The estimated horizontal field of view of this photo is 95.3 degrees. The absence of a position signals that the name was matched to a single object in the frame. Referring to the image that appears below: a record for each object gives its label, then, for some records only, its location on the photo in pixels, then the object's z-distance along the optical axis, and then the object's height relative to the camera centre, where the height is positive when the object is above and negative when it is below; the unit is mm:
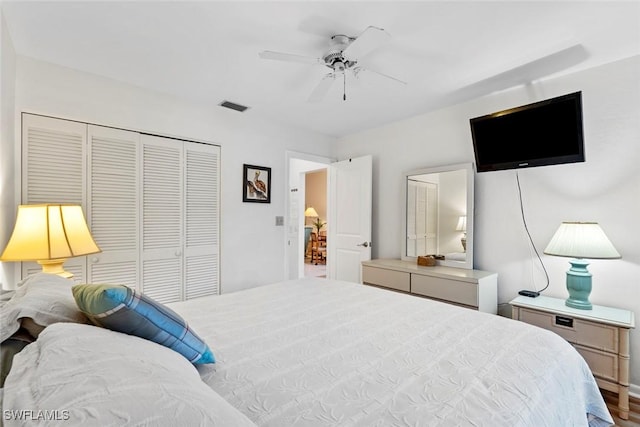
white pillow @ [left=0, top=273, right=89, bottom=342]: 889 -319
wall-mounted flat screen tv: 2168 +677
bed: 583 -574
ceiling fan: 1604 +1001
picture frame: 3439 +372
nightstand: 1899 -813
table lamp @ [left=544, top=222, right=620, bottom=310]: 2033 -231
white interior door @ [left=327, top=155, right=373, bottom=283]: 3867 -25
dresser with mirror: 2656 -333
